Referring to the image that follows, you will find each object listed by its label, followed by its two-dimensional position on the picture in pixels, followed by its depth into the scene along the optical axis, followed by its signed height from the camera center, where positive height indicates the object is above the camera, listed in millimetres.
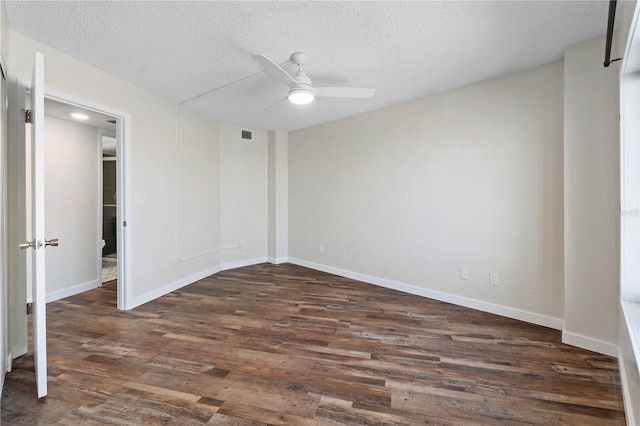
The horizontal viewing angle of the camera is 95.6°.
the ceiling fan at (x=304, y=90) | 2298 +1033
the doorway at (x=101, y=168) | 2785 +508
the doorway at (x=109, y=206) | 5578 +128
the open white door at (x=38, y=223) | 1582 -56
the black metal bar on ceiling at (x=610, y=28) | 1406 +971
